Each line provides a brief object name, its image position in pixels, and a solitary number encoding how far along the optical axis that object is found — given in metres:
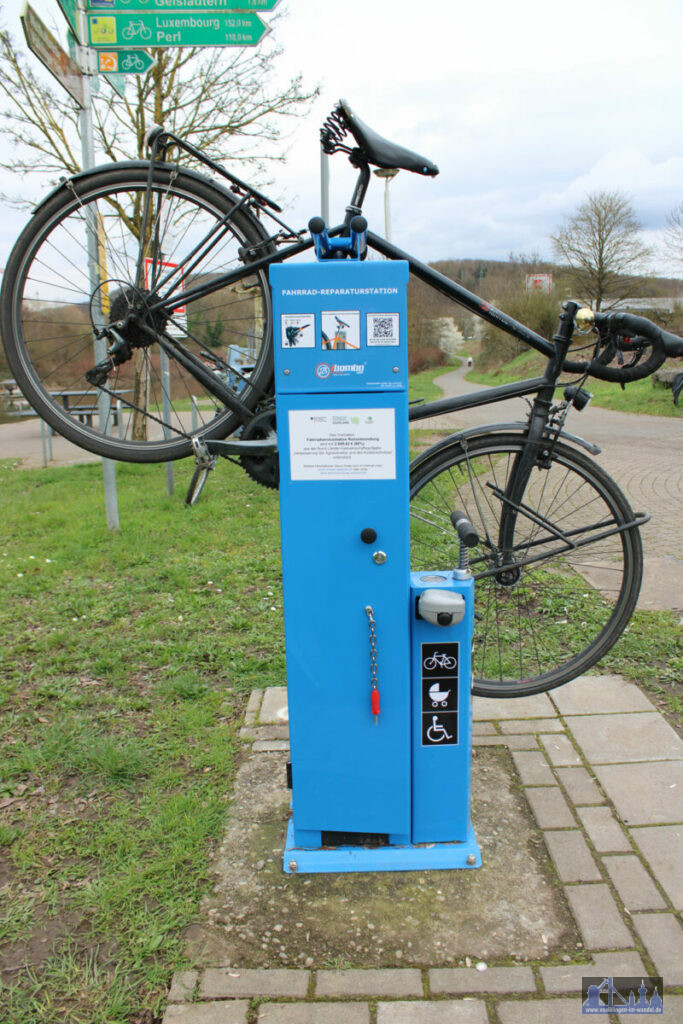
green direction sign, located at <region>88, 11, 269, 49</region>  4.17
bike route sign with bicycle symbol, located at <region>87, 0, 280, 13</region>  4.11
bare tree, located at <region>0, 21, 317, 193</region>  8.52
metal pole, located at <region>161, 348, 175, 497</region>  3.70
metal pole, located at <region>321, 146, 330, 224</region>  7.16
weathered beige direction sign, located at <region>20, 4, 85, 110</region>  3.97
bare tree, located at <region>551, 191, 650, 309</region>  31.75
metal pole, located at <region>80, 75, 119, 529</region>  3.00
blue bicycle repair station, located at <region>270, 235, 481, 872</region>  2.00
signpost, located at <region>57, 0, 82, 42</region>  4.32
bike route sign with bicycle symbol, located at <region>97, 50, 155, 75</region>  4.65
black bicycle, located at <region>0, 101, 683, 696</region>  2.49
